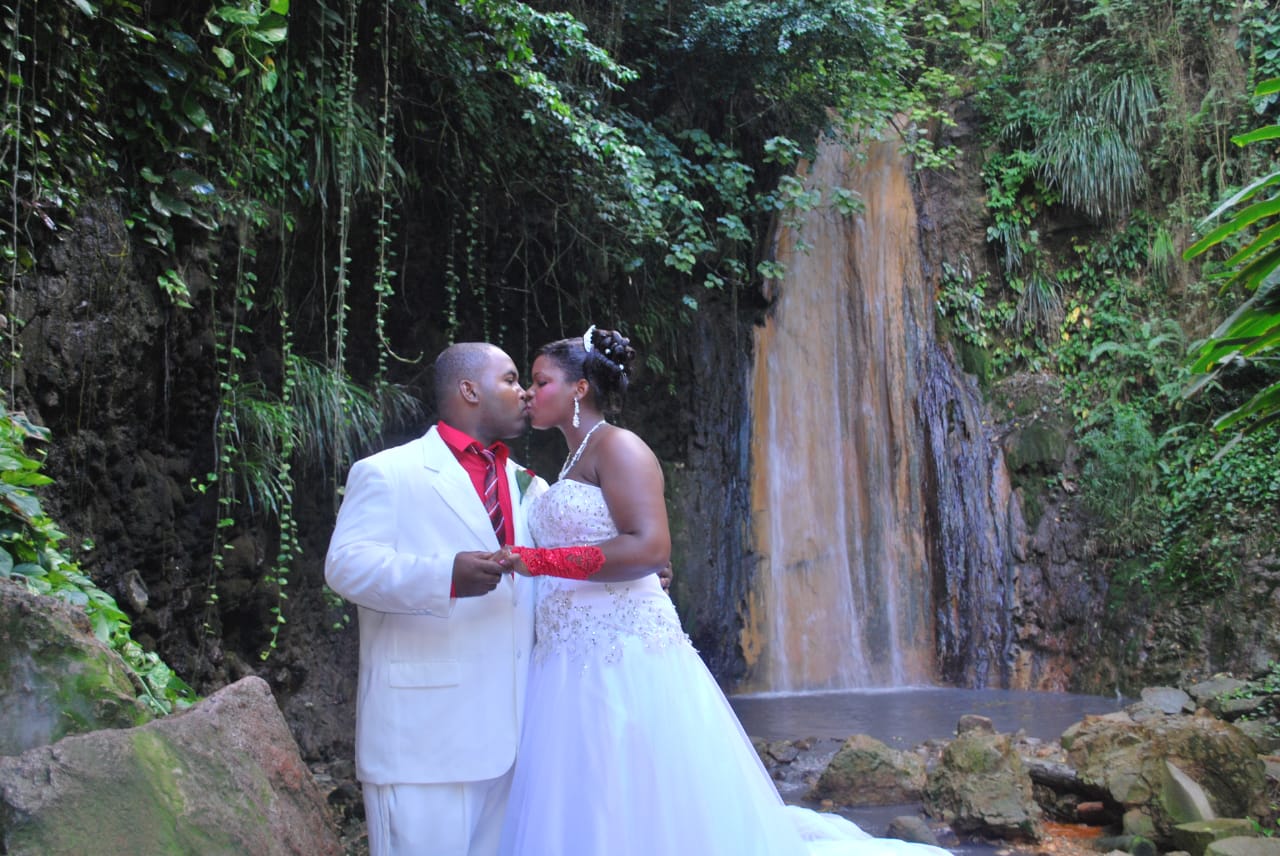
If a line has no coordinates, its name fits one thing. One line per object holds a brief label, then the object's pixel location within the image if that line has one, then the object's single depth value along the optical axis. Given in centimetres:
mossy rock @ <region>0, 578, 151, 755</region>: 259
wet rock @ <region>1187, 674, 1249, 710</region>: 855
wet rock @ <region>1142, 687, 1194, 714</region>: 867
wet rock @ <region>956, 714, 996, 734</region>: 748
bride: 330
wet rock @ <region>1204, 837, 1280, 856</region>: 428
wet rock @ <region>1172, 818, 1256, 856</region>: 486
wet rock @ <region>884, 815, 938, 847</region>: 545
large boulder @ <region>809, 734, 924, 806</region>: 648
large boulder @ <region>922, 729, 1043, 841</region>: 555
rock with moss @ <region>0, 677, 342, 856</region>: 224
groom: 316
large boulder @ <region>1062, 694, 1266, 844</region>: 528
